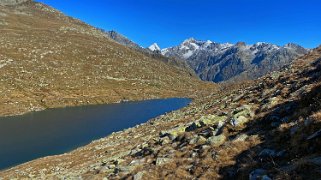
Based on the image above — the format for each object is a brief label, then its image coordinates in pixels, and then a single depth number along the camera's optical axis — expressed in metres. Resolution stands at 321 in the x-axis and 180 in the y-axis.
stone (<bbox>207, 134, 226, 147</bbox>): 21.87
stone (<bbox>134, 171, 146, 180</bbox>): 21.39
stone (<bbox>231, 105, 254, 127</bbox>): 23.70
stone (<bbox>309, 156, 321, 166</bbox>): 14.16
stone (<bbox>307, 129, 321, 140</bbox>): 15.93
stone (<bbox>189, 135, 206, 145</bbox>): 23.55
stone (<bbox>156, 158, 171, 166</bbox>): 22.53
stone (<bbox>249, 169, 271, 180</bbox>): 15.48
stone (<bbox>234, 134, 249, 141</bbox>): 20.73
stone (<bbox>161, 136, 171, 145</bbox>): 27.07
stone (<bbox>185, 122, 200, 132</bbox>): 27.43
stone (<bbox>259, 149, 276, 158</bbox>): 17.42
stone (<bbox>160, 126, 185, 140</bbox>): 28.06
